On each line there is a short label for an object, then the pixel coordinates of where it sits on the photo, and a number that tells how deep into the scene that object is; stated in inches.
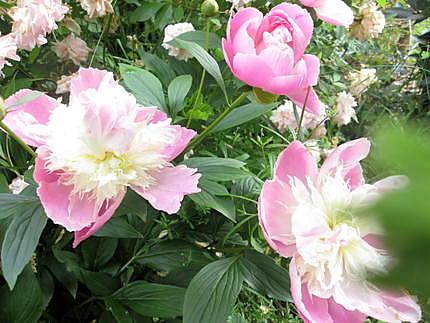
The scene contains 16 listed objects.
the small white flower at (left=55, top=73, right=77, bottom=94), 27.4
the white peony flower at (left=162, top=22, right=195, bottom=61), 27.2
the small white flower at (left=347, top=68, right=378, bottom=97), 46.4
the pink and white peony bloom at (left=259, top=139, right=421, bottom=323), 15.6
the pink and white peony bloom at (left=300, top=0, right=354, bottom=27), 21.6
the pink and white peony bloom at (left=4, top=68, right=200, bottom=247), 16.0
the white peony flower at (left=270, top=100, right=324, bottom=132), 32.9
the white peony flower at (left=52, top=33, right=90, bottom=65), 29.4
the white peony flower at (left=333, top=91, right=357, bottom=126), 40.8
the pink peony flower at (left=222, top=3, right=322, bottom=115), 16.8
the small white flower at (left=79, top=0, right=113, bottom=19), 27.6
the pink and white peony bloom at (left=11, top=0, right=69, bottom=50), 24.0
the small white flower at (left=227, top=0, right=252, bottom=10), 27.0
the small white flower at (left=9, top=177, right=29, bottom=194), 22.9
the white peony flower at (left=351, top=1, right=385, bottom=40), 40.4
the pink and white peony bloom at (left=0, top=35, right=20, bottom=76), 22.4
